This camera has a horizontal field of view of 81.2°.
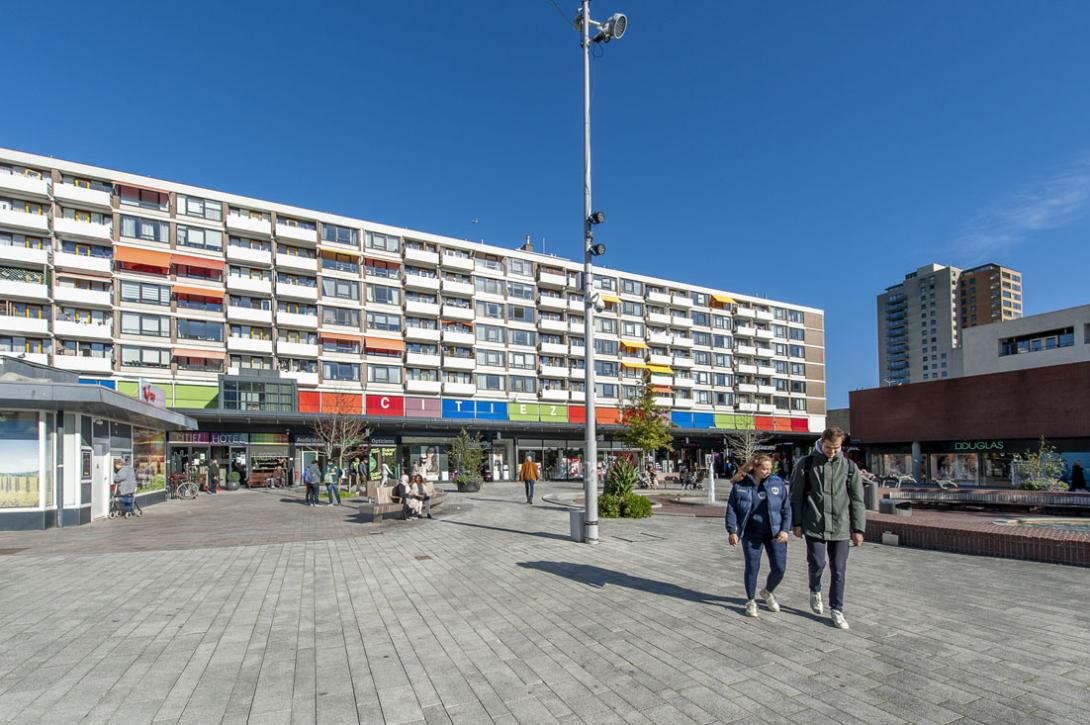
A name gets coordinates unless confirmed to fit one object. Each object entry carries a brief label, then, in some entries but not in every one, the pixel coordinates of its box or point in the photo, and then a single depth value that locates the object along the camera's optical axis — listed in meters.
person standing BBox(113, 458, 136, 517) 18.05
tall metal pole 11.87
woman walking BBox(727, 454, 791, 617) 6.38
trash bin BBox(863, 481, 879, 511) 14.31
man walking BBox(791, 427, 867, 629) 6.12
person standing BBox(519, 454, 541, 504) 22.50
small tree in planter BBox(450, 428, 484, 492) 32.12
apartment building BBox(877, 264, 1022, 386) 154.38
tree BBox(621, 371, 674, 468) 32.84
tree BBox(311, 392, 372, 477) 36.16
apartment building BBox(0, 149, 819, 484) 39.84
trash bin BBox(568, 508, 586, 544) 12.05
